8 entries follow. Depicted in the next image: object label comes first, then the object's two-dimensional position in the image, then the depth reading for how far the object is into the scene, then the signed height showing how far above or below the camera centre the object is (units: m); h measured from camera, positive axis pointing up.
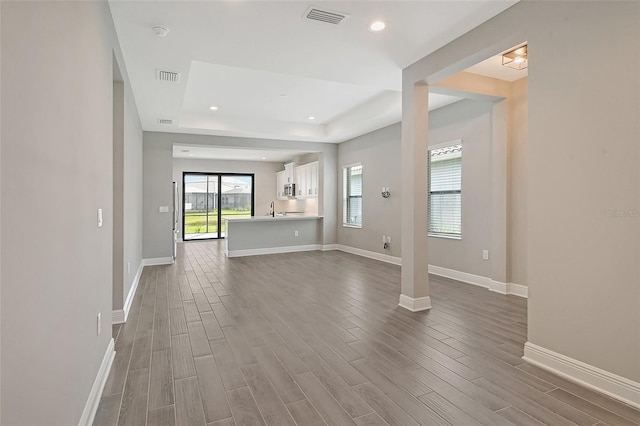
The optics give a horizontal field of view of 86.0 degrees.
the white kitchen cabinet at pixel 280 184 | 11.63 +0.91
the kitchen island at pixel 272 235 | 7.63 -0.59
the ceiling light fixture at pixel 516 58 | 3.74 +1.71
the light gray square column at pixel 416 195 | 3.81 +0.16
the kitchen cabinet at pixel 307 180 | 9.33 +0.85
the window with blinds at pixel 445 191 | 5.44 +0.31
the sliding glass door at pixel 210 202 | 11.55 +0.26
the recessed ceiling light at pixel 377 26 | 2.98 +1.62
